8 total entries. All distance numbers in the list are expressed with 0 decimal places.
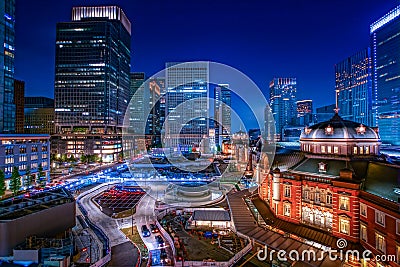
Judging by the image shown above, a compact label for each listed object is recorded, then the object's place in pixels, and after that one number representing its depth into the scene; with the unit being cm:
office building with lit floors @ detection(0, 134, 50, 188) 5328
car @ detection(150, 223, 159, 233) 3209
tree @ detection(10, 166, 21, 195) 4788
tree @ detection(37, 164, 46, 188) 5904
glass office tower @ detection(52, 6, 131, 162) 10681
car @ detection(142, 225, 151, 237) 3081
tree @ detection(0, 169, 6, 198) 4506
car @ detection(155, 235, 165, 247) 2828
